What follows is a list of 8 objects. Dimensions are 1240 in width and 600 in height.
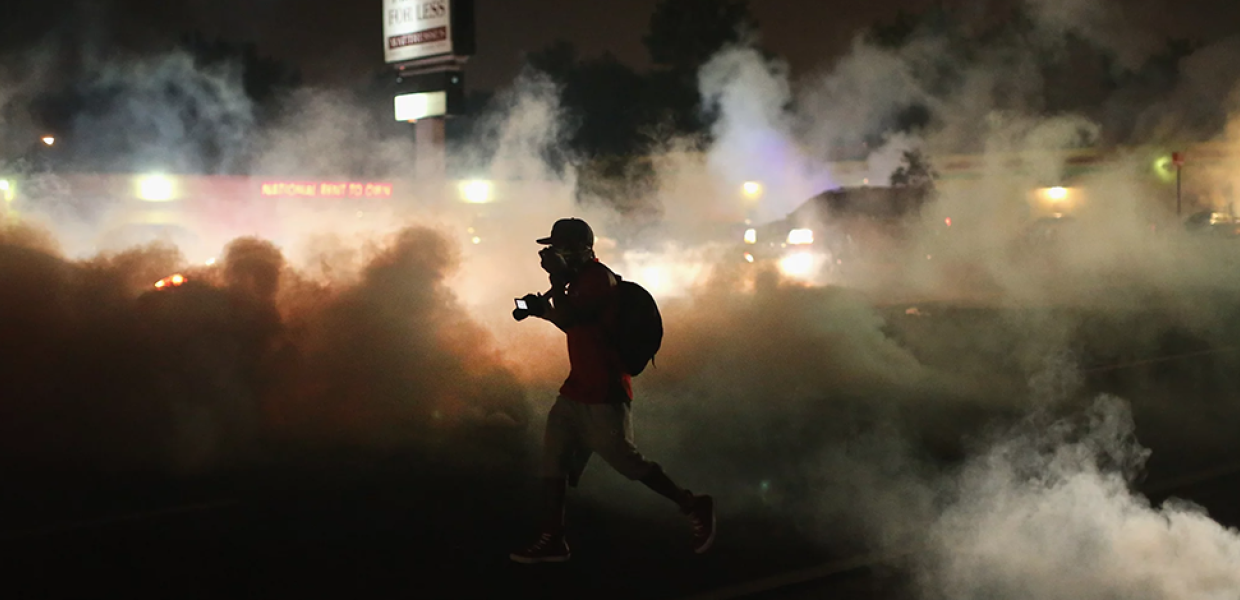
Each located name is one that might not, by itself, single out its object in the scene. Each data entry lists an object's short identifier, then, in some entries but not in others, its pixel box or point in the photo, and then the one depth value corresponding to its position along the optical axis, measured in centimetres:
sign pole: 1986
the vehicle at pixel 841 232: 1742
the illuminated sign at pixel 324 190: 1588
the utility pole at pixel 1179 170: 1606
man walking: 480
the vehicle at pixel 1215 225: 1836
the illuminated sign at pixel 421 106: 2230
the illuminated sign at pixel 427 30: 2139
